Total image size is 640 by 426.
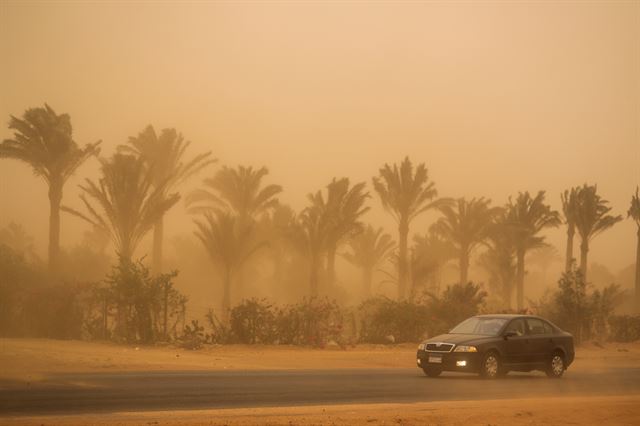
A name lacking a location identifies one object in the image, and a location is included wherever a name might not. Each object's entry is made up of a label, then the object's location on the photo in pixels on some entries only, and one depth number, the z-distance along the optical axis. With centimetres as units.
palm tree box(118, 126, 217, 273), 4981
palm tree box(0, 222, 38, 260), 7119
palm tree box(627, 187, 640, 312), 5500
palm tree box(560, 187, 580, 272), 5519
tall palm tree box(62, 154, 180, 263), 4131
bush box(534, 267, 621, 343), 3984
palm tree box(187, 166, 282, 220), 5331
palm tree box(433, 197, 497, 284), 5638
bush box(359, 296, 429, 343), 3491
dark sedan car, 2222
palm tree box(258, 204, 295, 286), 5912
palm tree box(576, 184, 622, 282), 5466
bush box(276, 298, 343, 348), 3262
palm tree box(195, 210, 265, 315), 4631
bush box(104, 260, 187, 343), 3036
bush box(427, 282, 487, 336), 3638
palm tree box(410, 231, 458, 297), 6121
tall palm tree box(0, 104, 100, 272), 4494
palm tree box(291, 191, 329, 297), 4788
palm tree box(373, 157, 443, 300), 5391
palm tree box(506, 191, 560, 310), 5459
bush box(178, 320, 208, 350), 3000
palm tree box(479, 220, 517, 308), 5603
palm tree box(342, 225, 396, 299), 6569
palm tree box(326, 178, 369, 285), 4806
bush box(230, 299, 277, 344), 3209
